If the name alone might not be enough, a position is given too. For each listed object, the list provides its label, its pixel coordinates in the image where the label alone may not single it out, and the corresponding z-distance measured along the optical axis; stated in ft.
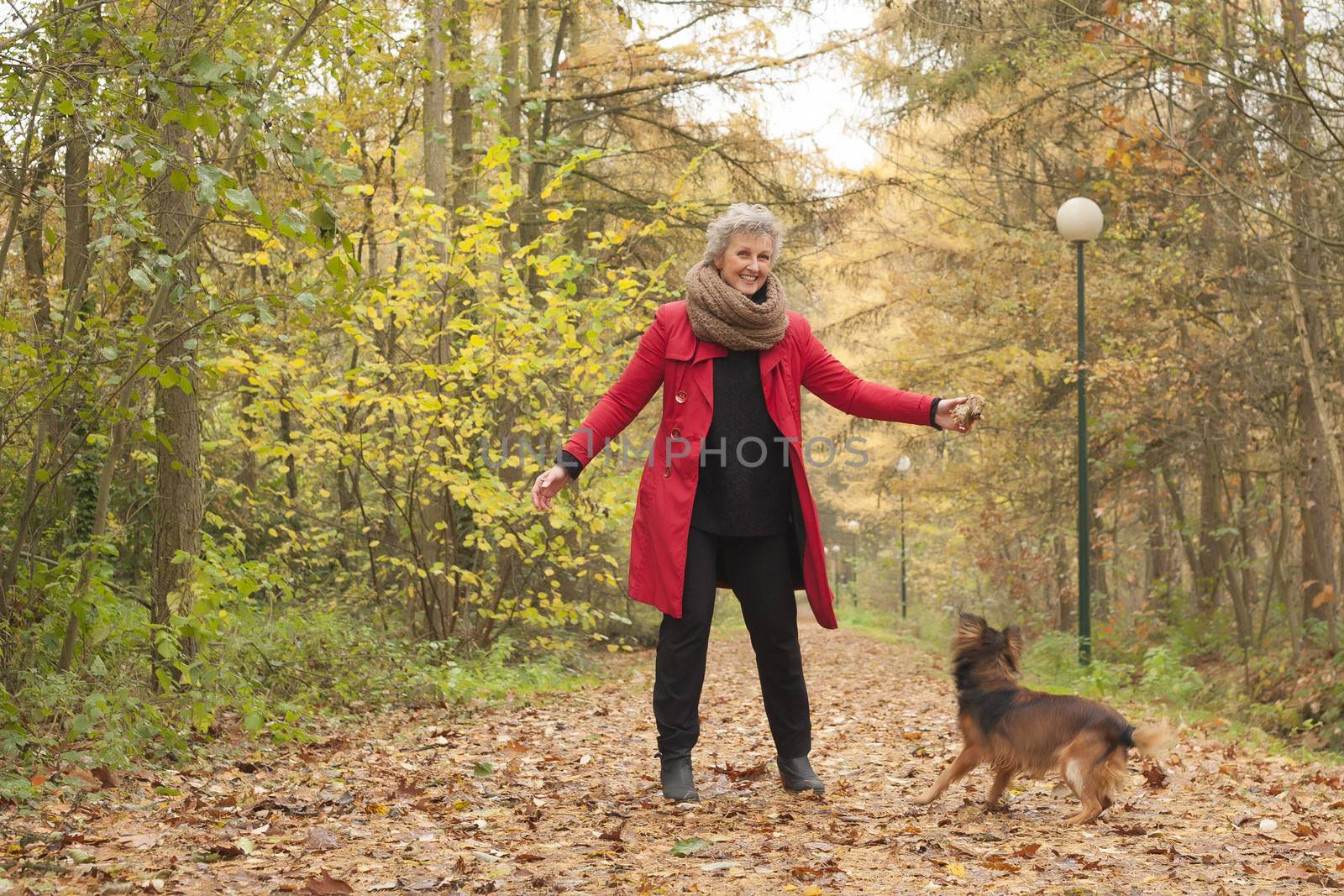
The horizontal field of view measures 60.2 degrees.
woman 15.53
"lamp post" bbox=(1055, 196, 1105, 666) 38.75
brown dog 13.71
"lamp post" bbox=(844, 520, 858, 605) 132.26
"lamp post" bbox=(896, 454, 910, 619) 70.59
